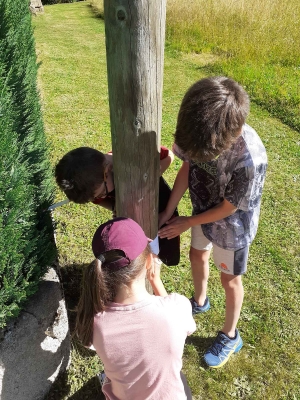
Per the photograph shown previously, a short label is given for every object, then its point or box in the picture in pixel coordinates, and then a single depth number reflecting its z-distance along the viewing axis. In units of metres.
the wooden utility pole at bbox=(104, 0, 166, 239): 1.37
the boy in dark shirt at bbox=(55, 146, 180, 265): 1.95
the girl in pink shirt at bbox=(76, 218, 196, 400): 1.55
